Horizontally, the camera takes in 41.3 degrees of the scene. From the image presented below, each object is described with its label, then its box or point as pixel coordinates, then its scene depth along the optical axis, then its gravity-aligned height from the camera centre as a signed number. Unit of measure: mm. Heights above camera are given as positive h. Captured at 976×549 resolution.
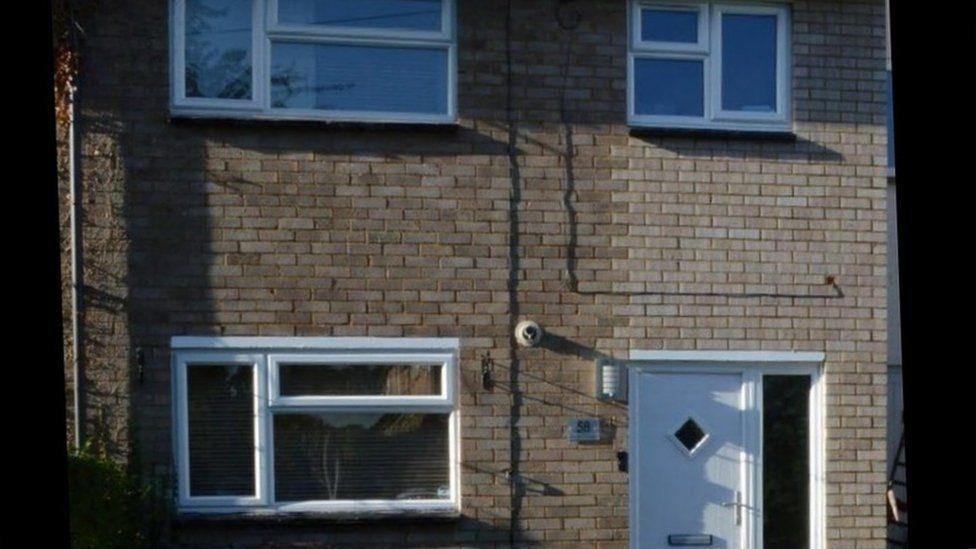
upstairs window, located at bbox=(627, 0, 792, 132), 7371 +937
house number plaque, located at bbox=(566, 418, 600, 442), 7105 -1067
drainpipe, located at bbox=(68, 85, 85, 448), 6746 -171
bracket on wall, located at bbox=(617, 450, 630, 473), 7160 -1252
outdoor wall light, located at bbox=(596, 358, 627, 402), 7082 -802
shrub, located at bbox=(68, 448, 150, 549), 6270 -1322
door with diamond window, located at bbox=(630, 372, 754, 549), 7246 -1272
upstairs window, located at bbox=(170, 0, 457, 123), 6980 +963
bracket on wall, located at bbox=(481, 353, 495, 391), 7070 -764
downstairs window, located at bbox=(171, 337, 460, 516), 6875 -1018
